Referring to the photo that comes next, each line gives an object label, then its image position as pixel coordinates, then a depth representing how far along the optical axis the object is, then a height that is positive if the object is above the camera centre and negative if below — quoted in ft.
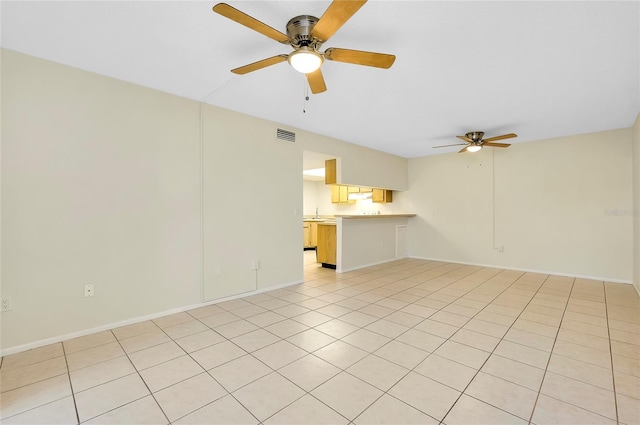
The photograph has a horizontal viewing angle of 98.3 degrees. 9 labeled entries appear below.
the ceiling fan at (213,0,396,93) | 5.49 +3.79
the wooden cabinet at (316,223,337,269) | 18.56 -2.20
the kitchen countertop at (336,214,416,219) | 19.11 -0.25
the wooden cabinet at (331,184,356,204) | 26.45 +1.73
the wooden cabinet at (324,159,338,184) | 17.79 +2.71
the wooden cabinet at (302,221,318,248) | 27.61 -2.14
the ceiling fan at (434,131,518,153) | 15.47 +4.02
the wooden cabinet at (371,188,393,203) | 23.65 +1.49
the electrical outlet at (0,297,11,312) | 7.63 -2.48
